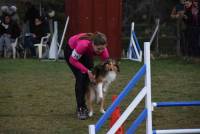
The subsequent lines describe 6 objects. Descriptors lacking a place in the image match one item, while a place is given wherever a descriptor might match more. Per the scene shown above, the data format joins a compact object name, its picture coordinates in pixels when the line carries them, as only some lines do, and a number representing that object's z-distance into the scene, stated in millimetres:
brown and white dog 12590
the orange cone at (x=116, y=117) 9349
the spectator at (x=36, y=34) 28141
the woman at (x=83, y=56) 11877
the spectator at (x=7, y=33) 28033
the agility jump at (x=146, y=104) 8446
